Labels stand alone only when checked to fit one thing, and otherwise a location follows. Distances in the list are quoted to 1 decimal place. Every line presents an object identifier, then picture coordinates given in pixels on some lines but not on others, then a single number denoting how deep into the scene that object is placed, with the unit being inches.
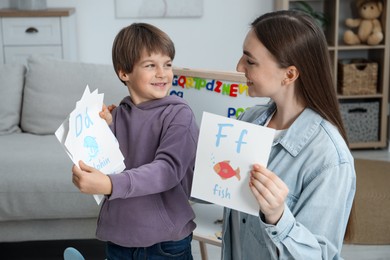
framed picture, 192.1
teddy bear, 181.5
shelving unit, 181.8
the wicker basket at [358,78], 183.3
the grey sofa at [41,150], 111.6
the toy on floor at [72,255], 77.0
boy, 64.1
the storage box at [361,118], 186.7
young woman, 51.8
